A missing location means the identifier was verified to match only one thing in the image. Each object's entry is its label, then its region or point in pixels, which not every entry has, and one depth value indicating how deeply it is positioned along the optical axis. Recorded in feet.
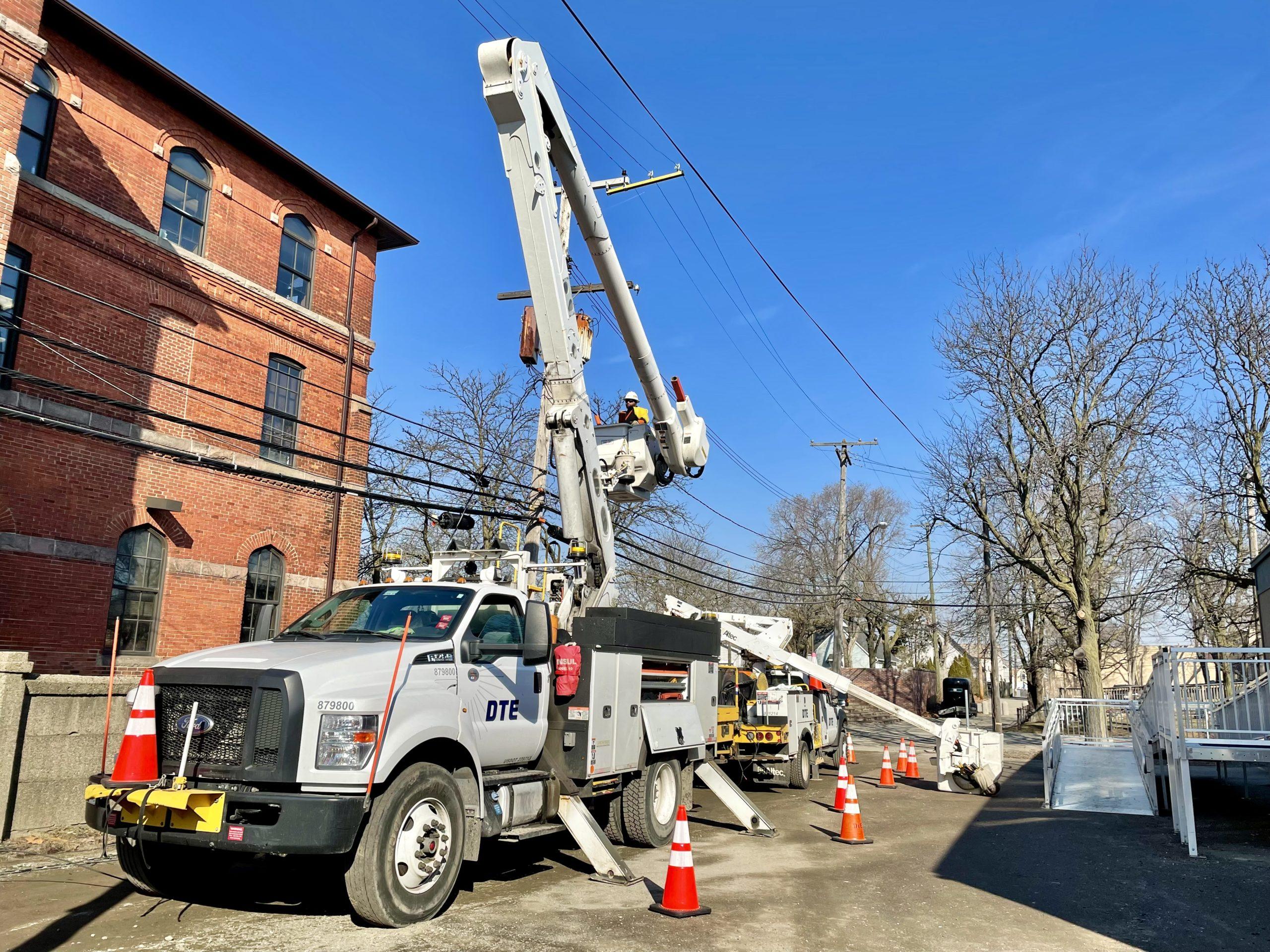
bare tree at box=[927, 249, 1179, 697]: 83.51
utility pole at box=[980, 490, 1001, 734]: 107.45
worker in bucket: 42.52
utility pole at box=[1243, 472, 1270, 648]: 73.56
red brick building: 46.52
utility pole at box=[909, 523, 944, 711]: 178.19
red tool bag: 27.04
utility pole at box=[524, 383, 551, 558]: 35.94
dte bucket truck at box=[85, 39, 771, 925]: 19.29
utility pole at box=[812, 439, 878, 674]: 110.83
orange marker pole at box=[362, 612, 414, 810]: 19.45
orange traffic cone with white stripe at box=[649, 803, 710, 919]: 22.70
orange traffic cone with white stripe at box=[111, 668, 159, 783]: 19.40
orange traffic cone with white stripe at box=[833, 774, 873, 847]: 34.99
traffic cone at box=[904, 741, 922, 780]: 61.67
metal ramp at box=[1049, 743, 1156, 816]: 46.14
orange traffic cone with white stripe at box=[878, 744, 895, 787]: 56.65
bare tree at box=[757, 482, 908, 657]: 150.30
